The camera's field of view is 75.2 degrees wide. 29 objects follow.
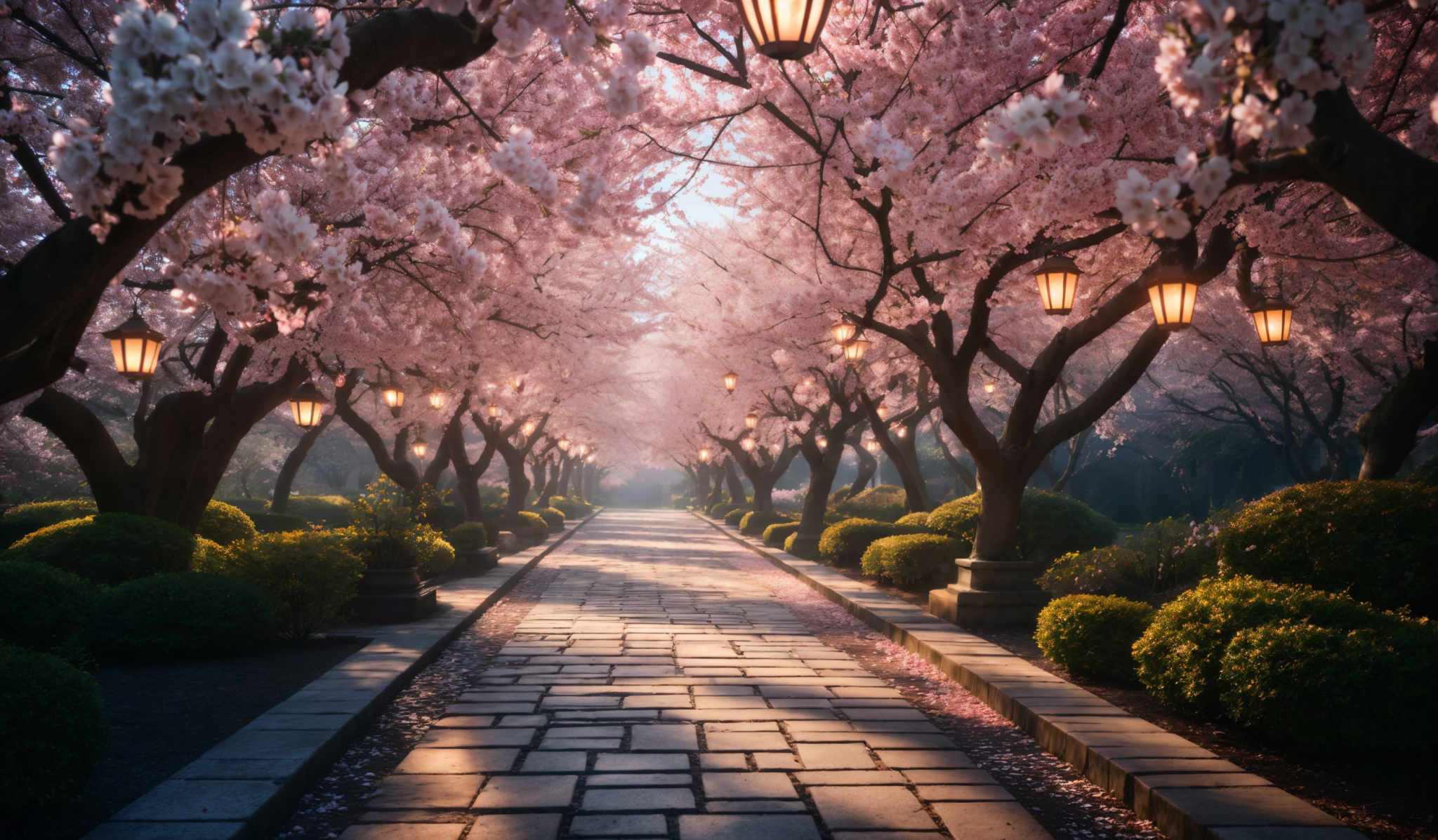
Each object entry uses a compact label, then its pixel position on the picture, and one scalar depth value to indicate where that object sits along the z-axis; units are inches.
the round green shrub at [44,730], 154.7
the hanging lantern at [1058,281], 340.8
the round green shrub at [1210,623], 236.2
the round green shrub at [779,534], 992.2
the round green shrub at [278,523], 883.4
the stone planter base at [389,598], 415.8
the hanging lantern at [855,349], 557.3
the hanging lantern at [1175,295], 326.3
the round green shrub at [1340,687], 195.3
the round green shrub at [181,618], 305.6
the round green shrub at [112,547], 392.2
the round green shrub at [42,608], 291.6
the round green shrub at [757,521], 1228.5
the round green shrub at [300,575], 348.5
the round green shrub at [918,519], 677.3
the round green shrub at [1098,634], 295.4
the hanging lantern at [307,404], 527.2
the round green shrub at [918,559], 557.3
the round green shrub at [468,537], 658.8
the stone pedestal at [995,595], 422.3
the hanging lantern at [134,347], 365.7
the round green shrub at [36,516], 565.0
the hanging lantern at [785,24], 184.7
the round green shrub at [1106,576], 444.8
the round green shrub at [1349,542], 283.1
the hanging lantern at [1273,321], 386.9
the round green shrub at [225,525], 546.9
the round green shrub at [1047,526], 607.5
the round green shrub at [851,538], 729.6
